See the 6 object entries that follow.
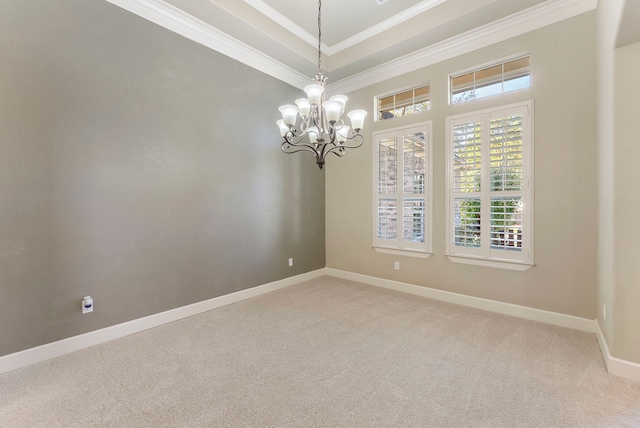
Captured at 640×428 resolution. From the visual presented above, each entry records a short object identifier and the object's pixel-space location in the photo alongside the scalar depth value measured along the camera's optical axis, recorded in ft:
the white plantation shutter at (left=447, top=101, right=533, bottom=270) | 9.91
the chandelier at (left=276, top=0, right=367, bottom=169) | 7.59
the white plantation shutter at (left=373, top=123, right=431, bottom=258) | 12.48
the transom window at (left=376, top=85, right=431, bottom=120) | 12.66
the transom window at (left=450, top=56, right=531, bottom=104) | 10.20
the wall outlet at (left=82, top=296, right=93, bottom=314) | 8.14
